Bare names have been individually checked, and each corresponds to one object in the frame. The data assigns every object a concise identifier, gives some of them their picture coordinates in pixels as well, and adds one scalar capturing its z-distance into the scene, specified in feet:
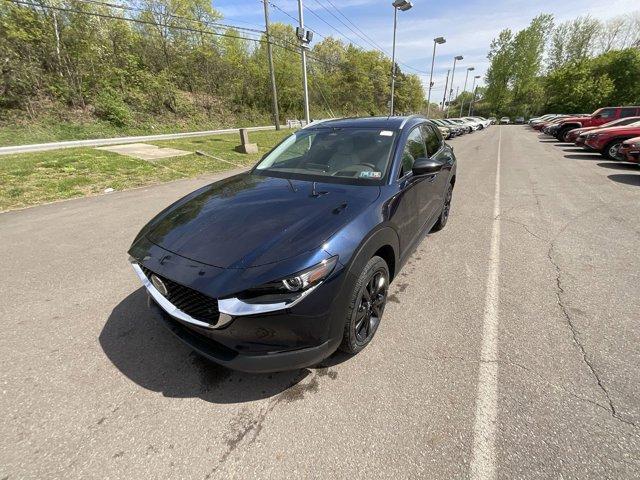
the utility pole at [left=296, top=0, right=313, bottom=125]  45.70
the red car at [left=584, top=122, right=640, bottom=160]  35.58
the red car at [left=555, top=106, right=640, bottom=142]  52.54
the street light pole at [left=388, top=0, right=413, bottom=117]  65.81
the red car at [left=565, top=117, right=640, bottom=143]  41.98
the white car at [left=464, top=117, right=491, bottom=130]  118.11
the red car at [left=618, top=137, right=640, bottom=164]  28.76
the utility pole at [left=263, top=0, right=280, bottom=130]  56.08
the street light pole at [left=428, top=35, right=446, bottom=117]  99.09
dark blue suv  5.67
